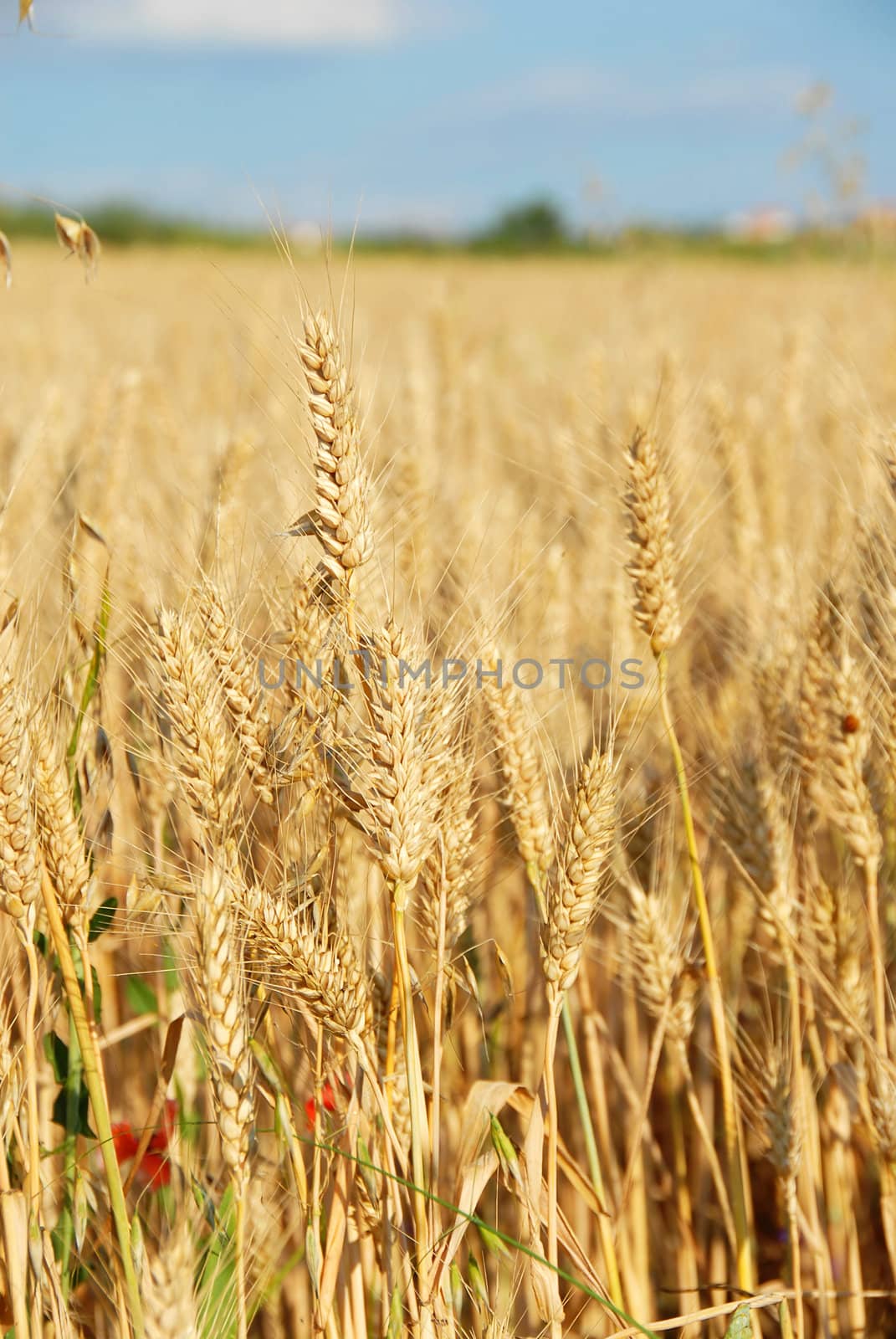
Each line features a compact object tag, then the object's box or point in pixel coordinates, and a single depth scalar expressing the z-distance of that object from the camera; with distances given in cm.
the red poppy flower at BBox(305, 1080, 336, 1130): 123
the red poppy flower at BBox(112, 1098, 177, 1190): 123
